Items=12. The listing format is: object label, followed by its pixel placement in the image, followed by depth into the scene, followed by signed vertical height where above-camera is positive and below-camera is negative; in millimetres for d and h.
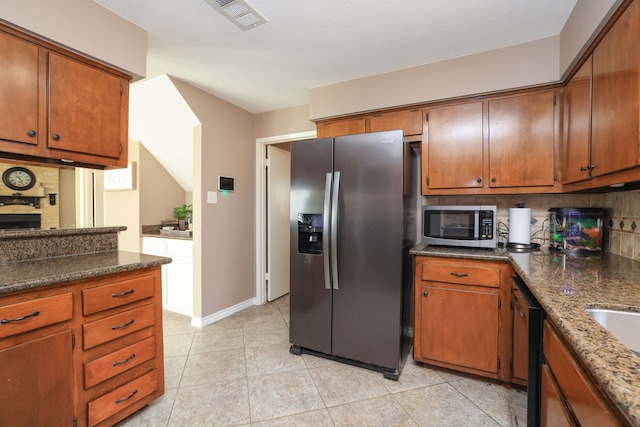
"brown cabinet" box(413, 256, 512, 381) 1894 -736
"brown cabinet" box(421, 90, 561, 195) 2035 +503
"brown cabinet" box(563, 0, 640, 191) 1154 +505
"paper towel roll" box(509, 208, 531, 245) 2160 -102
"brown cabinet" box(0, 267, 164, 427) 1178 -702
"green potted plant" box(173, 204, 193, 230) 3869 -62
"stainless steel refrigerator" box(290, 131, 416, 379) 2033 -285
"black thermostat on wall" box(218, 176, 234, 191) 3098 +288
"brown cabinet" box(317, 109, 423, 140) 2408 +792
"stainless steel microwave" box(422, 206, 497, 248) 2084 -113
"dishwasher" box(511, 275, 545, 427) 1146 -610
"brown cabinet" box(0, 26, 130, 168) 1439 +590
